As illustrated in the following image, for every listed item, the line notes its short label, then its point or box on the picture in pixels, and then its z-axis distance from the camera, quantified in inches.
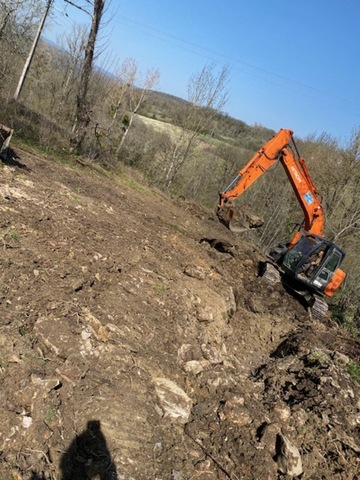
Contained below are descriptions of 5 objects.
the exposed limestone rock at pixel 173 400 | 166.1
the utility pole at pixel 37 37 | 557.4
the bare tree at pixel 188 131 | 809.5
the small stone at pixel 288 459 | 155.6
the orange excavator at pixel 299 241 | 365.4
